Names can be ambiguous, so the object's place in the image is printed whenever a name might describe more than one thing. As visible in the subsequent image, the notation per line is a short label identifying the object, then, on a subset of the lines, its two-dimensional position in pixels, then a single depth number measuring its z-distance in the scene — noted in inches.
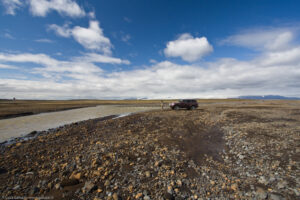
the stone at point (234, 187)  161.7
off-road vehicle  973.8
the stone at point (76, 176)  189.5
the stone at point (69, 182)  176.0
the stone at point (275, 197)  144.5
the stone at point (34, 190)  164.9
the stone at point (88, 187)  163.7
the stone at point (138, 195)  154.4
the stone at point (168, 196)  151.4
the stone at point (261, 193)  148.0
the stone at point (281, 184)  161.4
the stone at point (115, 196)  152.2
